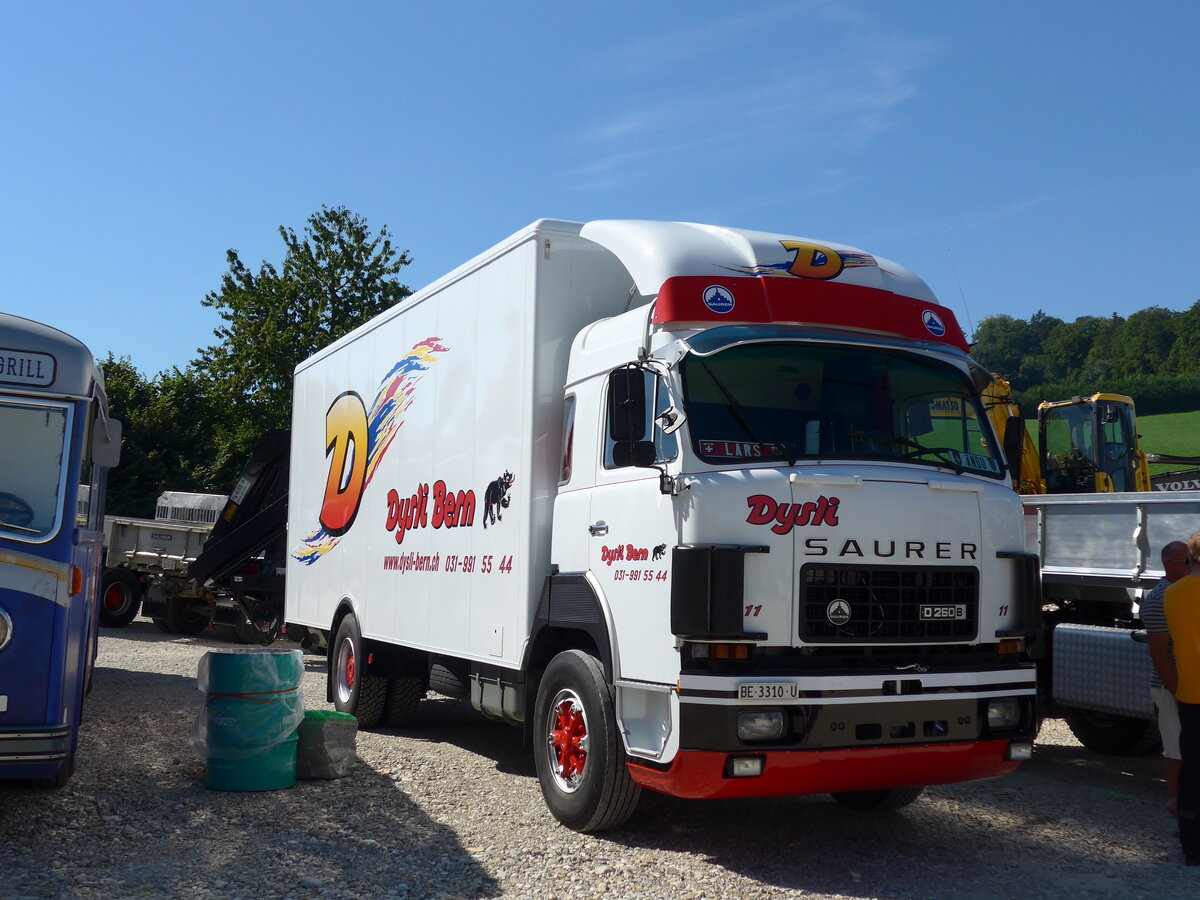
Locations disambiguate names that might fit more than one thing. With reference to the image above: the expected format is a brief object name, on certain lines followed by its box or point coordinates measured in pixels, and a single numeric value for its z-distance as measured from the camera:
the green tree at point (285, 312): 31.69
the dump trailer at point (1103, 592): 7.51
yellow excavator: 13.64
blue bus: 5.68
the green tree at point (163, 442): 32.35
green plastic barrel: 7.12
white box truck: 5.28
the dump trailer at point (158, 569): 19.95
